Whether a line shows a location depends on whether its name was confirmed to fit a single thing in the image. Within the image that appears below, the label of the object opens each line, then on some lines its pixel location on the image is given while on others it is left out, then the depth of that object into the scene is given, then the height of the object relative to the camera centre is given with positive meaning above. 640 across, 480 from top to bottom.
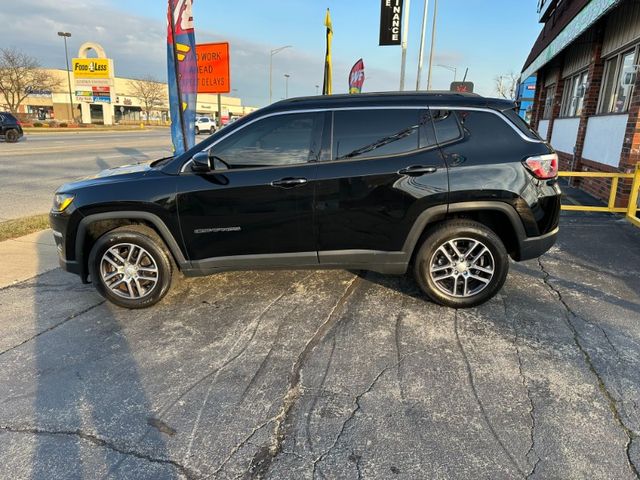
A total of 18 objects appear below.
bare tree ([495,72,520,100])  65.71 +5.76
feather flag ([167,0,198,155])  8.12 +0.83
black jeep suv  3.95 -0.67
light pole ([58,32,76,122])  56.88 +9.65
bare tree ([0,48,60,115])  54.25 +4.12
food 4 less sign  61.44 +6.23
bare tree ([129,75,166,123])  81.48 +4.50
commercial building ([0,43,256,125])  62.09 +2.23
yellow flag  13.62 +1.89
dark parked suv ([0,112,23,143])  25.83 -0.95
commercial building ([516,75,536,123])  34.04 +2.74
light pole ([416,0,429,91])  24.39 +4.49
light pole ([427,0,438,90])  34.06 +5.45
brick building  7.99 +1.05
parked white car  45.56 -0.68
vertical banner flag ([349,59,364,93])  20.17 +2.08
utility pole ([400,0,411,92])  16.05 +3.13
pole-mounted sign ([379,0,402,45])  16.00 +3.58
